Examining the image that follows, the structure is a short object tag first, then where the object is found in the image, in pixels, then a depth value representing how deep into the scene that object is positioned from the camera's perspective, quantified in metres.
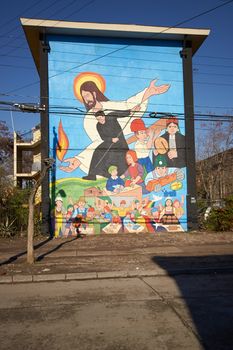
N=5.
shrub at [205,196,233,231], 18.45
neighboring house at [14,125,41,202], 36.70
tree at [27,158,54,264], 11.09
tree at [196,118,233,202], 35.81
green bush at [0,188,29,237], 17.78
